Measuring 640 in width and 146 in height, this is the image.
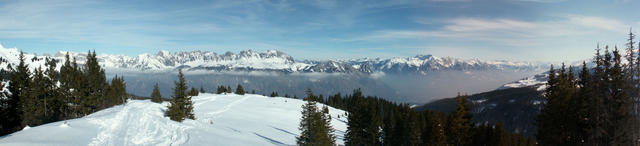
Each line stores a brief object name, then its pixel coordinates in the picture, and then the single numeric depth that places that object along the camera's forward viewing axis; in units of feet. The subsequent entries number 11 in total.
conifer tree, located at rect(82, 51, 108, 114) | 182.67
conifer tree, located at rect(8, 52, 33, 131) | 157.03
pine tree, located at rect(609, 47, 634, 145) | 83.82
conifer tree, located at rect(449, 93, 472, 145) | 130.62
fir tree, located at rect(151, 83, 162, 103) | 245.45
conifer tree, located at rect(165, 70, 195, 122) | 124.67
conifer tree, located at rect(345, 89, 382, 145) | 150.82
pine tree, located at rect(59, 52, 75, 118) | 173.17
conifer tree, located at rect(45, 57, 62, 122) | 174.19
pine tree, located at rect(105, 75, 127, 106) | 250.57
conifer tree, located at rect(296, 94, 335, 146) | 106.83
